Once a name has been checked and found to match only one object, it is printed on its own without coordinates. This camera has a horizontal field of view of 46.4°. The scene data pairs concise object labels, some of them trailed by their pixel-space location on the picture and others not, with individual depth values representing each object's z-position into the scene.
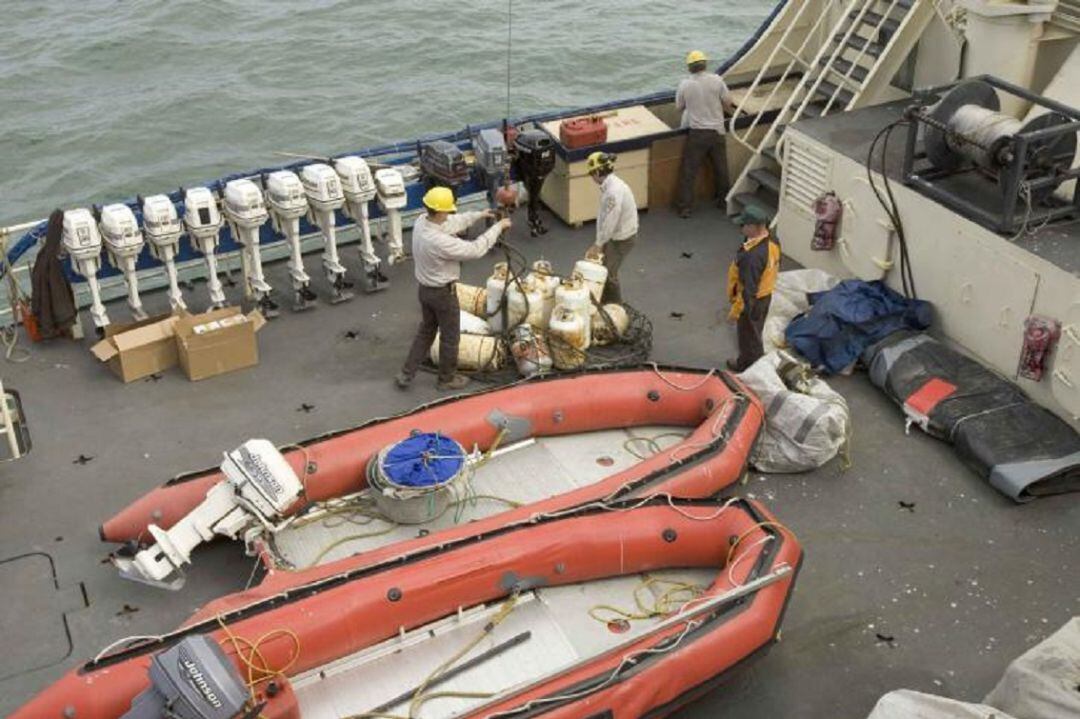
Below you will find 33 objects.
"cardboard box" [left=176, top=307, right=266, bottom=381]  8.48
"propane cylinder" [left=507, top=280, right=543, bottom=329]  8.57
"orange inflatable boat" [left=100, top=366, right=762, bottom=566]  6.89
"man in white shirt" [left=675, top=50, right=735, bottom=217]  10.23
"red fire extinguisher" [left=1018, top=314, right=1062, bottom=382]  7.65
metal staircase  9.92
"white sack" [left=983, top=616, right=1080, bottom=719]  5.09
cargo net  8.42
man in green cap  7.98
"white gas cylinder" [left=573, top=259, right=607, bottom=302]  8.80
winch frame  7.87
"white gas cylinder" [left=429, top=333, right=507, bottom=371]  8.53
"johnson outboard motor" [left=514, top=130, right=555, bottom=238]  9.94
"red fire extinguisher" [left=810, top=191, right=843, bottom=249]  9.25
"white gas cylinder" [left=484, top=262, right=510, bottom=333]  8.70
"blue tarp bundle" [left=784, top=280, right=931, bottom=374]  8.55
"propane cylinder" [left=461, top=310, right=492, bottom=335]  8.65
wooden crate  10.29
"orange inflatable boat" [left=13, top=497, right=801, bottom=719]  5.50
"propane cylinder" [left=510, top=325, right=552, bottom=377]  8.38
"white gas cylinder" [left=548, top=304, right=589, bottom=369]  8.40
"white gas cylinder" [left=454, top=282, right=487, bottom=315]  8.88
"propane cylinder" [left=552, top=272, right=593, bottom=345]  8.39
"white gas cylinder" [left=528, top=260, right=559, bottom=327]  8.62
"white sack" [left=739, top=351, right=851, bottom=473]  7.52
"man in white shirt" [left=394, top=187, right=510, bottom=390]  7.97
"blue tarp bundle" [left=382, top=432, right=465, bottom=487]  6.85
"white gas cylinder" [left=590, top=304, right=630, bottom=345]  8.71
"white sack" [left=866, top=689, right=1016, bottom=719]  5.06
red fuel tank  10.12
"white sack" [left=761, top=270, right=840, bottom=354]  8.83
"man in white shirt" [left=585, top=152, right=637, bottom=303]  8.70
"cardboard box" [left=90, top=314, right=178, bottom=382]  8.50
